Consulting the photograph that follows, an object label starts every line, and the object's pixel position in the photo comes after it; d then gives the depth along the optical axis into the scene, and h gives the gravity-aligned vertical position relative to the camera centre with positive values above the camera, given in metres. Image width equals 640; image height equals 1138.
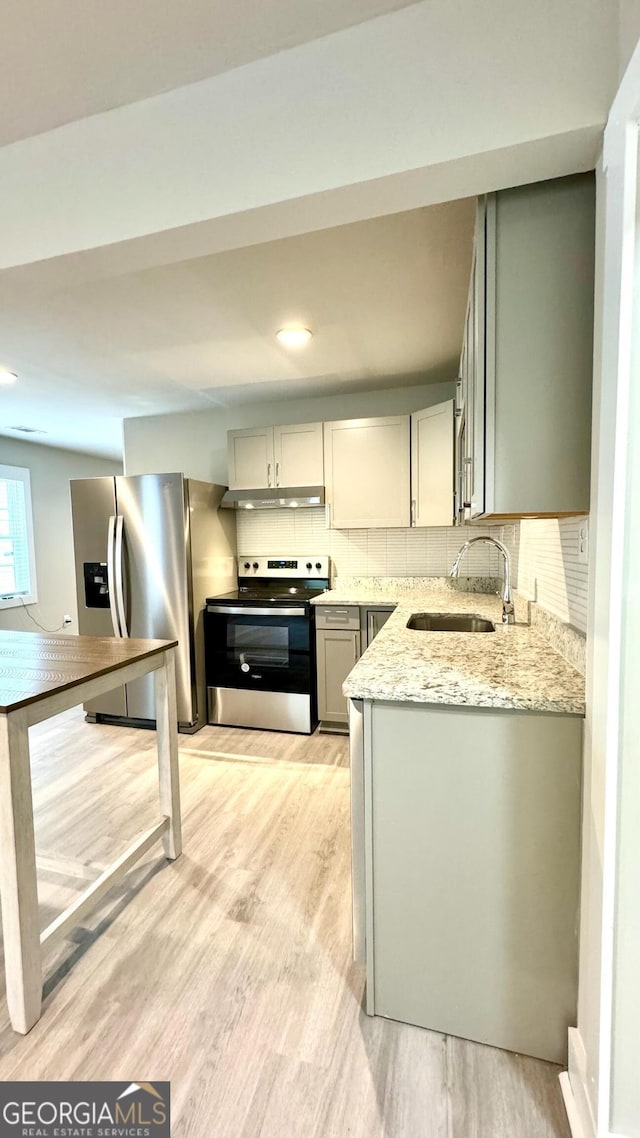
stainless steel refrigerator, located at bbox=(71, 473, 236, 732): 3.12 -0.17
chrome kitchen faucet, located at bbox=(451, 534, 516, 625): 2.08 -0.28
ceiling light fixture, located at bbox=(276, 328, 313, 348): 2.41 +1.07
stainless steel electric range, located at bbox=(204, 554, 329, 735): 3.07 -0.82
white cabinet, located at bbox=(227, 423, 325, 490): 3.29 +0.60
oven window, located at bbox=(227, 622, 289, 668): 3.11 -0.71
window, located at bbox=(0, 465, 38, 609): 5.02 +0.03
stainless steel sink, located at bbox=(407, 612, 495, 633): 2.36 -0.44
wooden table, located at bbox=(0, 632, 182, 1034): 1.22 -0.65
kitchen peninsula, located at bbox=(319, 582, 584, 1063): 1.11 -0.77
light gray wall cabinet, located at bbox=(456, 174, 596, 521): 1.10 +0.47
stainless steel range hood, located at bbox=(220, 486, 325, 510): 3.25 +0.30
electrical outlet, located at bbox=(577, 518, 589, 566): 1.31 -0.02
